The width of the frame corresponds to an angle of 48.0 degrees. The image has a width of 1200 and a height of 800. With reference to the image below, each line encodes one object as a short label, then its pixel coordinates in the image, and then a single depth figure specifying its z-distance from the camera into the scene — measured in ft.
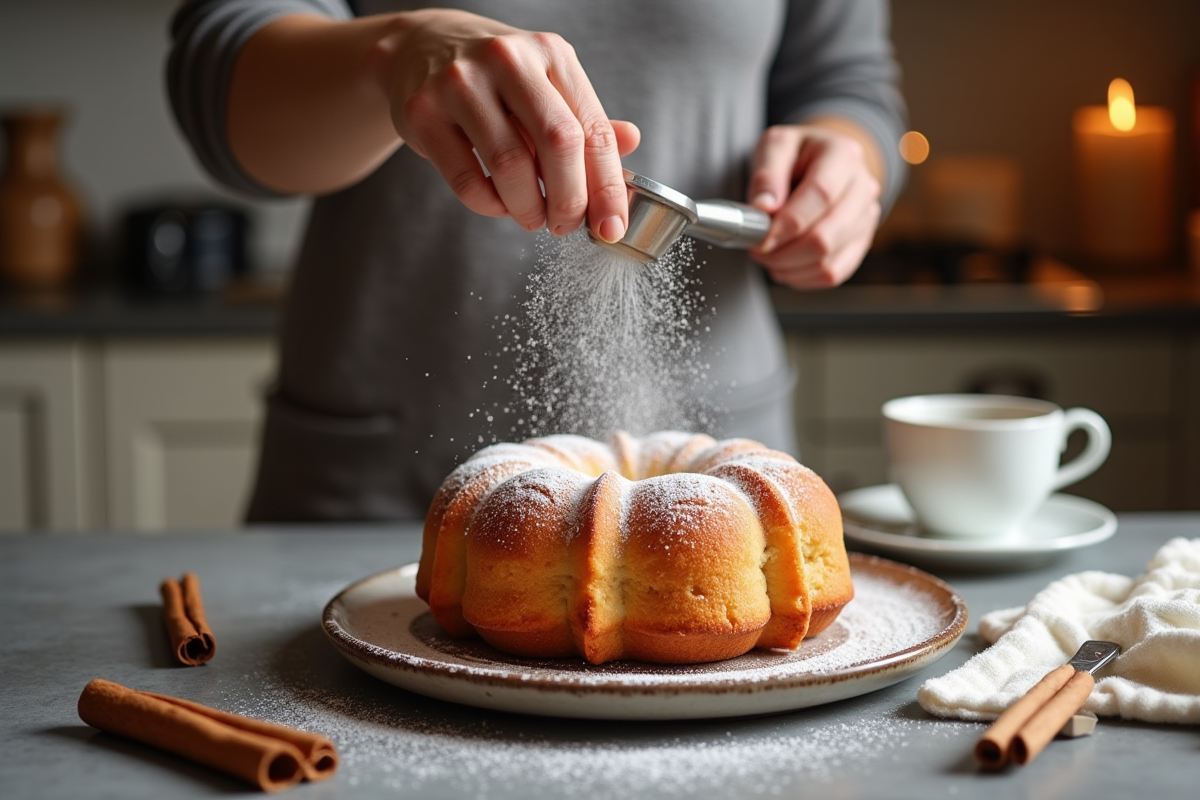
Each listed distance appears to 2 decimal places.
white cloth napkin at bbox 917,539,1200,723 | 2.56
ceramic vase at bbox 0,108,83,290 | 9.70
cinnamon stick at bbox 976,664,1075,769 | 2.30
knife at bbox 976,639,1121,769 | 2.31
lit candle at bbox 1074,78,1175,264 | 9.74
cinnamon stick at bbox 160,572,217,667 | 2.99
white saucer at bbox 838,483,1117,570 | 3.71
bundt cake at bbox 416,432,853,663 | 2.74
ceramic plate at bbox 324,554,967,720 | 2.46
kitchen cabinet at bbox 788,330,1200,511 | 8.13
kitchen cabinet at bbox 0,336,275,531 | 8.18
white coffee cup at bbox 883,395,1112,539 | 3.86
